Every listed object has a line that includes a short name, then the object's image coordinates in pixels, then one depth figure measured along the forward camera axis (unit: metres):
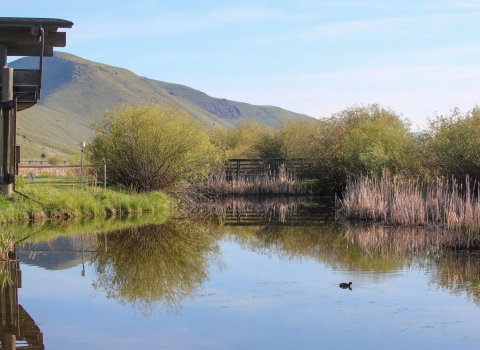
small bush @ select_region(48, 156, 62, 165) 65.74
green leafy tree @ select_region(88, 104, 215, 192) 25.36
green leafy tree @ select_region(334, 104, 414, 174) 26.50
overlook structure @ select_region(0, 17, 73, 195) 15.81
